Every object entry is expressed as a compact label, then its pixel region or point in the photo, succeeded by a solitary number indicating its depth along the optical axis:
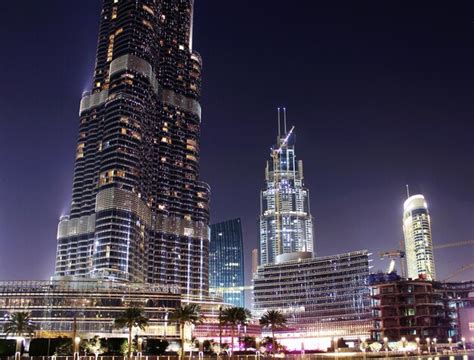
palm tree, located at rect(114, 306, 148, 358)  140.00
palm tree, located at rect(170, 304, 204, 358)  145.05
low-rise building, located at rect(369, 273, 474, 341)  188.27
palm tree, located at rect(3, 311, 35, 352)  134.25
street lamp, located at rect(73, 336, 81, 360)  121.12
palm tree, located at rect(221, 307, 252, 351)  161.00
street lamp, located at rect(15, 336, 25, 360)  114.32
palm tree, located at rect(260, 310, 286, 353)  167.75
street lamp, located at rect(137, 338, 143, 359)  133.34
